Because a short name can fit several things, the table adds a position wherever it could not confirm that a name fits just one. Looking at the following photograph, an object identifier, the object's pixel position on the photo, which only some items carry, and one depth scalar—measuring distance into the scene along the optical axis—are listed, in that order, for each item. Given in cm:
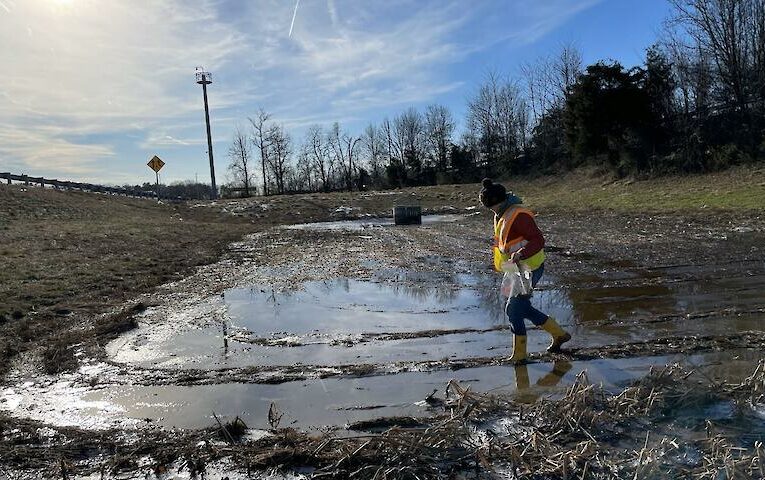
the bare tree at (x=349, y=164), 7244
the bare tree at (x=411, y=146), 6519
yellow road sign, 4331
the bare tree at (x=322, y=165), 7306
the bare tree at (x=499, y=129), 5891
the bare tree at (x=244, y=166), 6812
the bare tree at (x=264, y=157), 6494
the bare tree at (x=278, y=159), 6550
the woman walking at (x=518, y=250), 580
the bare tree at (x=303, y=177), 7438
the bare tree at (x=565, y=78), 5303
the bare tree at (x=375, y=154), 7281
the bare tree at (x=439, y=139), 6534
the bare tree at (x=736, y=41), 2989
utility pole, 5197
